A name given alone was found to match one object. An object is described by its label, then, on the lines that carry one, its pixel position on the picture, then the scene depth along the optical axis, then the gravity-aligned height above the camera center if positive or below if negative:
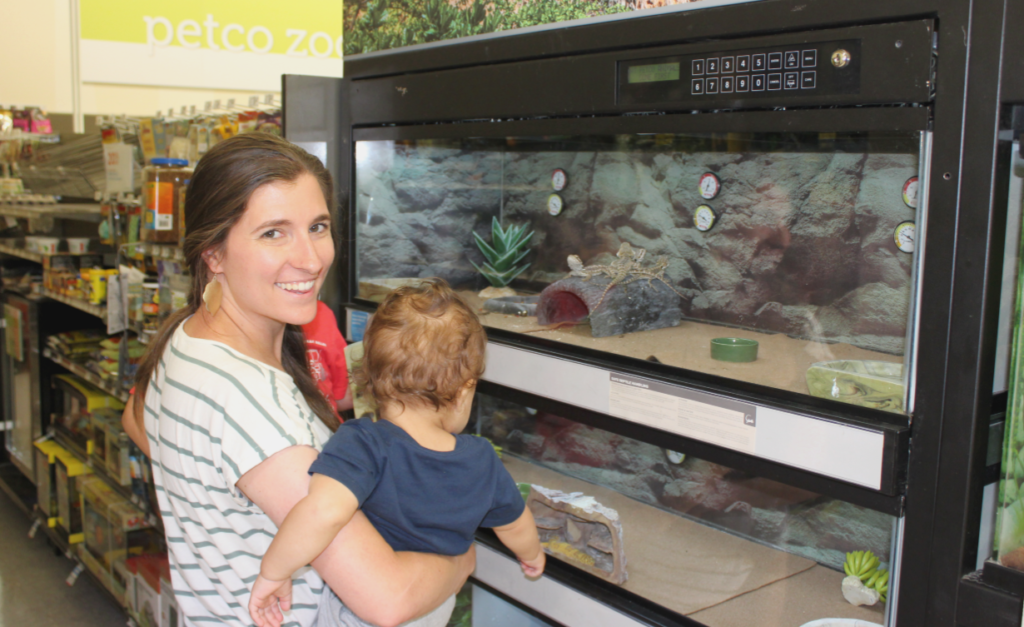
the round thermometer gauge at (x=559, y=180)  1.69 +0.12
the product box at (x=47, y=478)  3.78 -1.31
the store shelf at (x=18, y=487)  4.23 -1.55
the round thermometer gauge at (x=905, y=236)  1.07 +0.01
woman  1.06 -0.28
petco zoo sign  5.23 +1.31
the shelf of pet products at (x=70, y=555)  3.35 -1.59
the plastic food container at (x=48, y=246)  3.57 -0.12
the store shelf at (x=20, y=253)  3.73 -0.18
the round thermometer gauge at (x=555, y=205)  1.74 +0.06
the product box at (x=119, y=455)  3.07 -0.97
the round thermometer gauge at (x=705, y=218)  1.40 +0.04
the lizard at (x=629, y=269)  1.50 -0.07
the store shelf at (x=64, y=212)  3.53 +0.04
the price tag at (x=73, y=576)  3.52 -1.64
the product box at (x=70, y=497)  3.56 -1.31
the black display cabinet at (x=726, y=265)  0.96 -0.05
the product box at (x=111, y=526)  3.06 -1.27
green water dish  1.27 -0.19
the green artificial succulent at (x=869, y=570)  1.24 -0.55
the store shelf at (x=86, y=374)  3.06 -0.68
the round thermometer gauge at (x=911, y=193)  1.05 +0.07
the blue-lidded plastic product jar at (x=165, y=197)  2.55 +0.09
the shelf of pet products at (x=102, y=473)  2.93 -1.12
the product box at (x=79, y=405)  3.48 -0.89
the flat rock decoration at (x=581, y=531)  1.49 -0.62
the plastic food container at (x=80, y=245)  3.49 -0.11
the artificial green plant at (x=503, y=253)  1.87 -0.05
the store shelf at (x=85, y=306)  3.07 -0.36
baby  1.15 -0.32
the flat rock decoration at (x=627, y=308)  1.50 -0.14
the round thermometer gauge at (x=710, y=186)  1.37 +0.09
